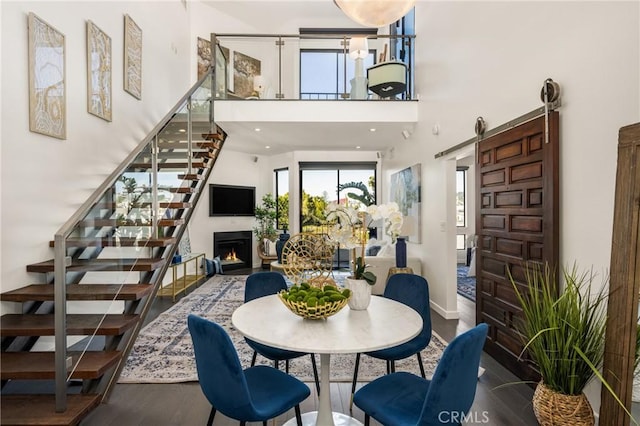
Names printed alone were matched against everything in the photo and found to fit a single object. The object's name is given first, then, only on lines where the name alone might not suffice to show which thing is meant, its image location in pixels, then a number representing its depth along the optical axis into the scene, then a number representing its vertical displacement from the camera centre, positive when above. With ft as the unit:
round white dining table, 4.65 -1.89
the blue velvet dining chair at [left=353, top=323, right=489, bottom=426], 4.21 -2.54
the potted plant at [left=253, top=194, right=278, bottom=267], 26.89 -1.59
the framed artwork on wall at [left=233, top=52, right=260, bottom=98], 24.72 +10.42
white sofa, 16.85 -2.83
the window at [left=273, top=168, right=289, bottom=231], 28.35 +0.95
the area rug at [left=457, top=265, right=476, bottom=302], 17.55 -4.53
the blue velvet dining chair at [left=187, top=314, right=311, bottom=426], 4.61 -2.47
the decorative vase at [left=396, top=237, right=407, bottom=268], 15.60 -2.10
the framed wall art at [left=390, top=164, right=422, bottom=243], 17.20 +0.88
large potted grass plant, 5.39 -2.43
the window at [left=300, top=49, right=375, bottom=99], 27.09 +11.42
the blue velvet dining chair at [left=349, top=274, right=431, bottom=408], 6.89 -2.14
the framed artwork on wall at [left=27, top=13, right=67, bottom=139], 9.23 +3.83
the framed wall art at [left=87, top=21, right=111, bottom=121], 11.94 +5.16
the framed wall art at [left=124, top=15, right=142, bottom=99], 14.43 +6.82
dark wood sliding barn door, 7.62 -0.26
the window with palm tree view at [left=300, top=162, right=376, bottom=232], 27.17 +2.22
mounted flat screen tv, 25.11 +0.71
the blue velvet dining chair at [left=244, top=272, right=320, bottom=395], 8.29 -1.92
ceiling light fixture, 6.93 +4.27
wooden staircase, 6.77 -2.55
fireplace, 25.50 -3.21
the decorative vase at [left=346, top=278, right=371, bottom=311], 6.35 -1.62
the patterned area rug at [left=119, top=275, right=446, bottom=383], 8.91 -4.47
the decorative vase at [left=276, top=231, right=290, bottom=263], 23.14 -2.37
